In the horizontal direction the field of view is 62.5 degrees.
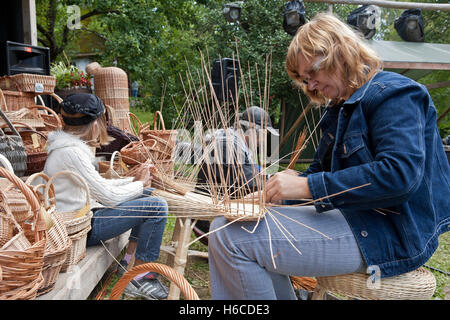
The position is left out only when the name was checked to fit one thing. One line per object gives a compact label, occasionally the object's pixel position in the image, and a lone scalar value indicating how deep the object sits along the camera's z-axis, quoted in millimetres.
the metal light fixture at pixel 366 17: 4484
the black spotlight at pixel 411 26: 5594
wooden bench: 1398
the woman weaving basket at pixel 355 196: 899
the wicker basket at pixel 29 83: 2955
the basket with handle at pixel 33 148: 2344
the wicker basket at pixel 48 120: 2929
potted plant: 4520
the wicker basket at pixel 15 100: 2863
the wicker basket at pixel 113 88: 4246
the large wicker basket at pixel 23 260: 1047
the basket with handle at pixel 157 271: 977
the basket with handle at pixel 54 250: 1288
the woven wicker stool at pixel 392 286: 992
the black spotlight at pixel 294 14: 4230
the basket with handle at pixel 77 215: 1415
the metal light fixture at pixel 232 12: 5188
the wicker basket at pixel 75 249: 1516
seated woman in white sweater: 1702
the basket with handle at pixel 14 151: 1984
